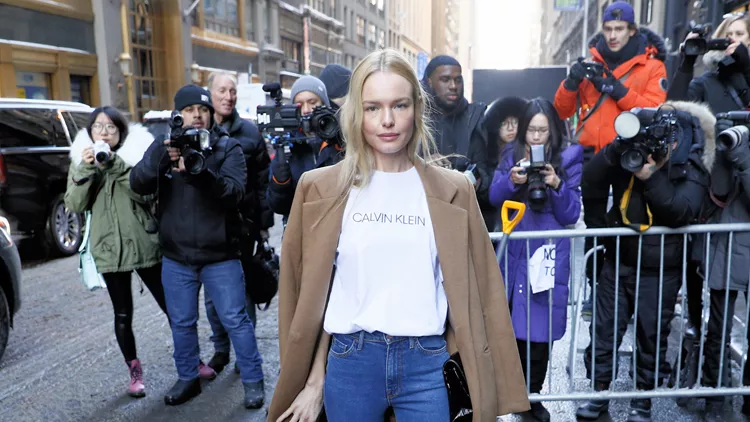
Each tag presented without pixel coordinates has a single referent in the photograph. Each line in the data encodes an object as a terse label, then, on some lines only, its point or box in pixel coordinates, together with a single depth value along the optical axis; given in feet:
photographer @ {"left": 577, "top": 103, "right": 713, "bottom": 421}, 11.30
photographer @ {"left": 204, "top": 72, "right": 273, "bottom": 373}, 14.83
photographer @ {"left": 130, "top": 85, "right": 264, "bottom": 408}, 12.84
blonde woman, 6.80
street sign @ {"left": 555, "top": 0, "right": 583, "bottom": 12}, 86.84
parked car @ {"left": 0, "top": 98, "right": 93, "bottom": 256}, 26.43
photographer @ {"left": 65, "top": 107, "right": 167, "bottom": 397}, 13.32
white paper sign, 11.84
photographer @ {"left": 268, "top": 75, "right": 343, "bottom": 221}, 11.93
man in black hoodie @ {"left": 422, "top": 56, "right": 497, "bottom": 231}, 14.44
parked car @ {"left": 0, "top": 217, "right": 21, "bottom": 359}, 15.40
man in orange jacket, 16.38
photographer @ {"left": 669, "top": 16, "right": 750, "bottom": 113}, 14.42
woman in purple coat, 11.90
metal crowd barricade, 11.54
